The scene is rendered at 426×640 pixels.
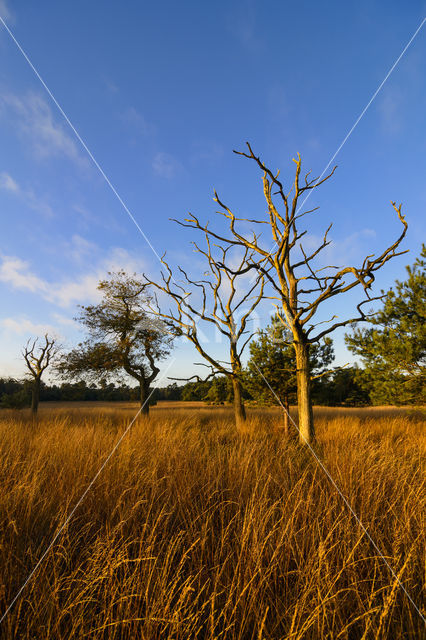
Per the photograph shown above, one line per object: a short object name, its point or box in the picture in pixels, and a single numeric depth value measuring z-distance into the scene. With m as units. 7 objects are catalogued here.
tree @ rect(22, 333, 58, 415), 18.59
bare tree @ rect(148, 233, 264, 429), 8.29
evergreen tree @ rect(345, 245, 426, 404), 9.88
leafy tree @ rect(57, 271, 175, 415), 16.81
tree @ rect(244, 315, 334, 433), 11.23
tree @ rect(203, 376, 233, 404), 30.53
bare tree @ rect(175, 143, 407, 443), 5.11
